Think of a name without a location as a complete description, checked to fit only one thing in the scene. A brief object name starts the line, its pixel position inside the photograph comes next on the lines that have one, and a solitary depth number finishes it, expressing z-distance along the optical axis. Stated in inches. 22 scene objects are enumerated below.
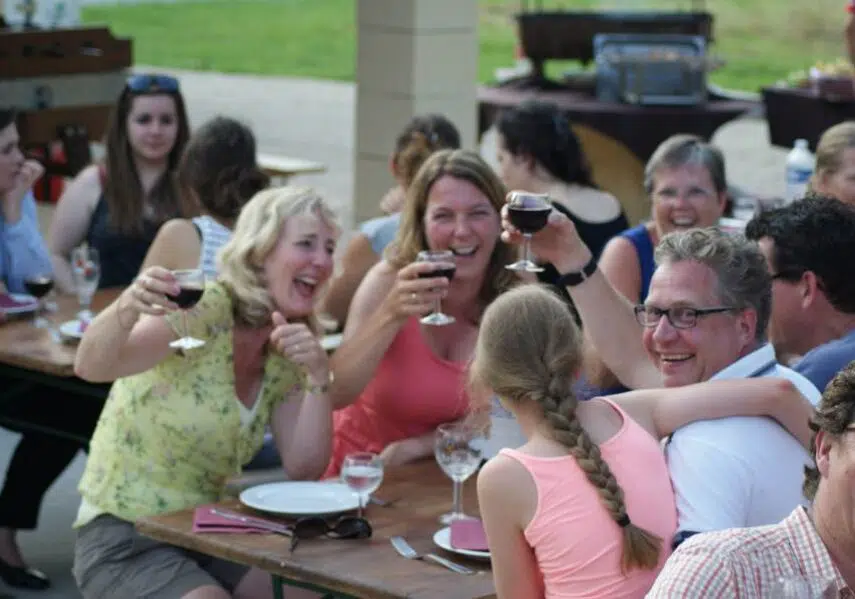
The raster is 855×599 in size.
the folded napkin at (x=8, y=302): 432.1
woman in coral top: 345.1
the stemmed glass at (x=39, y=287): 425.1
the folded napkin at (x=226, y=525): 283.3
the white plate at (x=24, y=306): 429.4
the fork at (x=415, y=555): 266.7
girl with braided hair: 233.9
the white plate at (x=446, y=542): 269.7
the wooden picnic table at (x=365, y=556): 258.4
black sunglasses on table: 279.1
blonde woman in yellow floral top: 315.6
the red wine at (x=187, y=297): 307.1
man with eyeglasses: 239.8
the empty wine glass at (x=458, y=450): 288.5
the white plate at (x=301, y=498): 290.0
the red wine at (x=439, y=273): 334.0
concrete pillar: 756.6
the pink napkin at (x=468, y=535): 272.4
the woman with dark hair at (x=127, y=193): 463.2
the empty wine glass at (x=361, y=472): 285.9
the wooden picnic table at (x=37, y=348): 385.7
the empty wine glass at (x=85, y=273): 434.6
